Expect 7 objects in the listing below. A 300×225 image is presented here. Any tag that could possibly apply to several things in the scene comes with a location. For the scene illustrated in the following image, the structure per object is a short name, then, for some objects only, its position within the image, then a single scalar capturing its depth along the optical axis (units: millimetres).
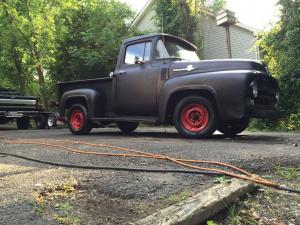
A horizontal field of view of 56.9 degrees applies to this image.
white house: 14885
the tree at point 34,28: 12746
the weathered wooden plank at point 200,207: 1853
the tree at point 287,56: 7821
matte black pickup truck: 4617
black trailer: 10132
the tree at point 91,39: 12352
